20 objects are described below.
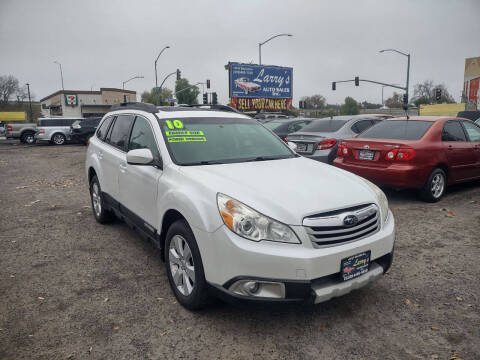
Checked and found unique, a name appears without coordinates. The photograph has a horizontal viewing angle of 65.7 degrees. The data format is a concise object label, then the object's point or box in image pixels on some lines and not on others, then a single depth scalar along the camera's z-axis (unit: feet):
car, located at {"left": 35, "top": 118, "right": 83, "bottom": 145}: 79.93
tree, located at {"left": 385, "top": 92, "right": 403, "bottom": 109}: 358.68
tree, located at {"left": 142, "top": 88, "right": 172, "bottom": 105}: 301.67
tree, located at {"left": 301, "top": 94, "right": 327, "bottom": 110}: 416.67
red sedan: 20.79
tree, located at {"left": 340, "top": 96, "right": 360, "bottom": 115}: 306.08
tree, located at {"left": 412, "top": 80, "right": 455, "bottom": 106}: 285.43
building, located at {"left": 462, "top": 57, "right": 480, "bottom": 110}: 158.59
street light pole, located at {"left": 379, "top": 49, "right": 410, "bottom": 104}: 114.83
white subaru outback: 8.56
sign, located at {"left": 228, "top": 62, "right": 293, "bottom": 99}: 111.96
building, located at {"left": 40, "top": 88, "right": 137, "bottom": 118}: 214.28
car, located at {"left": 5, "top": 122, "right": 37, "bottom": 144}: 88.28
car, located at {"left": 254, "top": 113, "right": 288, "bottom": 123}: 74.77
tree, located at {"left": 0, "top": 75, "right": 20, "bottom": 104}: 274.36
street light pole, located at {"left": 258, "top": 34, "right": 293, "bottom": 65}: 106.86
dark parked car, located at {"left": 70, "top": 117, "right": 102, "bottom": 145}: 76.64
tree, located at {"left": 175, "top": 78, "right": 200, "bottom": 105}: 285.64
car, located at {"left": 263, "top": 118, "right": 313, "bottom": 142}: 39.47
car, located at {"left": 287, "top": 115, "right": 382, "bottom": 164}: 26.73
